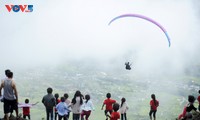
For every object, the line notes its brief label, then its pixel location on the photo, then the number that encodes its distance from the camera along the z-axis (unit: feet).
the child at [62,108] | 65.87
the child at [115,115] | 48.93
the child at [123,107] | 74.17
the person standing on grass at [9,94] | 49.08
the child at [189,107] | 55.48
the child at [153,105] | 78.92
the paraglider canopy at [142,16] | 129.23
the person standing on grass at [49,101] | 63.21
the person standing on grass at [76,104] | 66.28
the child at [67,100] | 65.96
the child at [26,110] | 70.85
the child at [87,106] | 68.81
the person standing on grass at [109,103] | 71.99
